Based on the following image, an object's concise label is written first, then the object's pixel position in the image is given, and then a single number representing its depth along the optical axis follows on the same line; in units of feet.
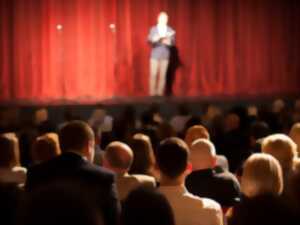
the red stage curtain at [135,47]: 51.05
